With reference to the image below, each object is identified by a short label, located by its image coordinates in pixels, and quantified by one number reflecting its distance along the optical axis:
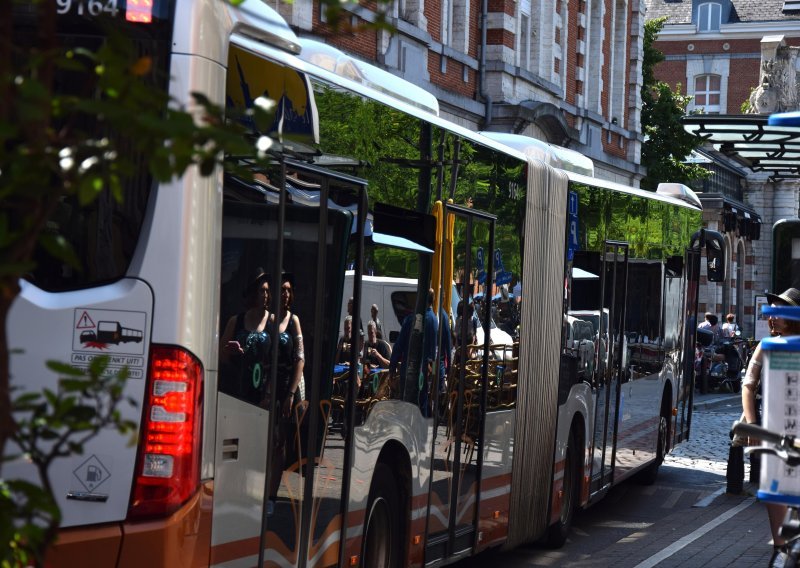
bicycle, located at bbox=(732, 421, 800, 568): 5.36
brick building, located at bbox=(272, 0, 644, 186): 28.08
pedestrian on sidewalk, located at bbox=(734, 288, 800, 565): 8.37
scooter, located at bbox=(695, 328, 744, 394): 33.25
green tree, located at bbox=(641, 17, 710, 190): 48.34
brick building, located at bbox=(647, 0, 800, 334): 69.44
